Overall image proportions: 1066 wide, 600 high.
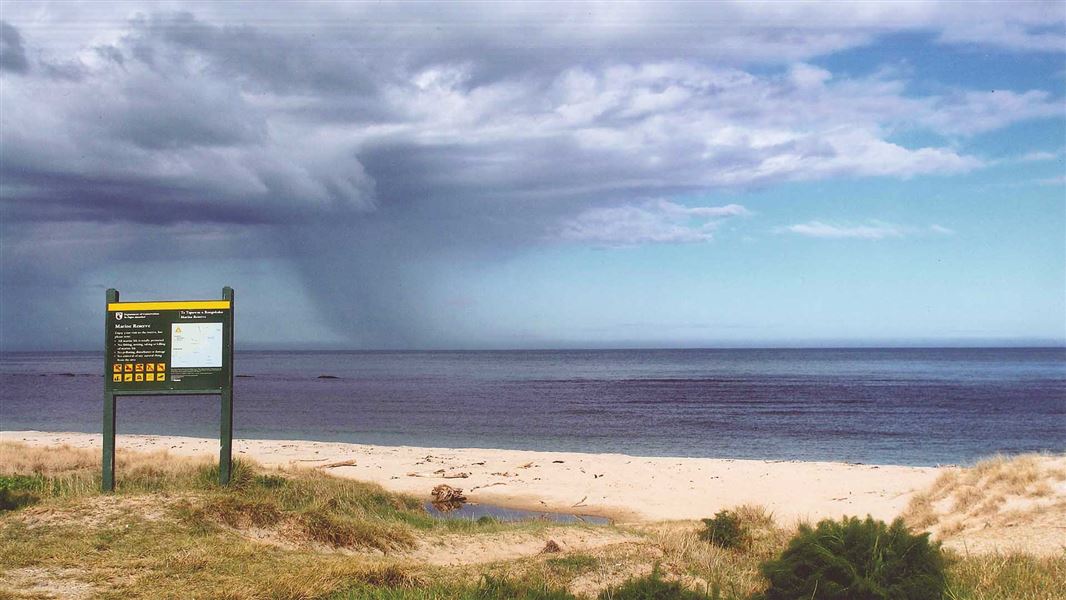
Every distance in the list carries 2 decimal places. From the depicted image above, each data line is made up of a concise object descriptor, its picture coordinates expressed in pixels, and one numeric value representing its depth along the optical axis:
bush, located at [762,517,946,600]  6.22
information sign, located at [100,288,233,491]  11.69
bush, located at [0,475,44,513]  10.60
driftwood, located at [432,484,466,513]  16.56
